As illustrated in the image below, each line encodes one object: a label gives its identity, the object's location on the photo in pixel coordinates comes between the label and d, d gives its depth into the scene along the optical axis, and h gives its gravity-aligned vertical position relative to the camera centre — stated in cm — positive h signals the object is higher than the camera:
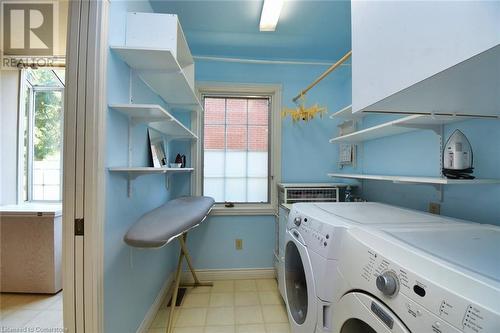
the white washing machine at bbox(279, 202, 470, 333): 100 -41
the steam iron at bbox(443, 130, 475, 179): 105 +5
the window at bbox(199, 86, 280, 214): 248 +21
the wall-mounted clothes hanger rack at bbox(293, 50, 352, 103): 161 +78
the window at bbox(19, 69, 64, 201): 251 +33
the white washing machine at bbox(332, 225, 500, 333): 47 -29
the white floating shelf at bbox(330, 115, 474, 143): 115 +27
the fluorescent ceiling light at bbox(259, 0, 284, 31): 158 +119
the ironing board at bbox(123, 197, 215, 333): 111 -35
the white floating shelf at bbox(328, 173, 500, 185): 98 -6
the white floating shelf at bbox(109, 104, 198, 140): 118 +31
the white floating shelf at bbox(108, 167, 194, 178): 117 -3
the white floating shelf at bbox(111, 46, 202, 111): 123 +64
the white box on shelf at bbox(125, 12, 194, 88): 135 +85
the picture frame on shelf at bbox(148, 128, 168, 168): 168 +14
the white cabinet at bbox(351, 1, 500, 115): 48 +30
